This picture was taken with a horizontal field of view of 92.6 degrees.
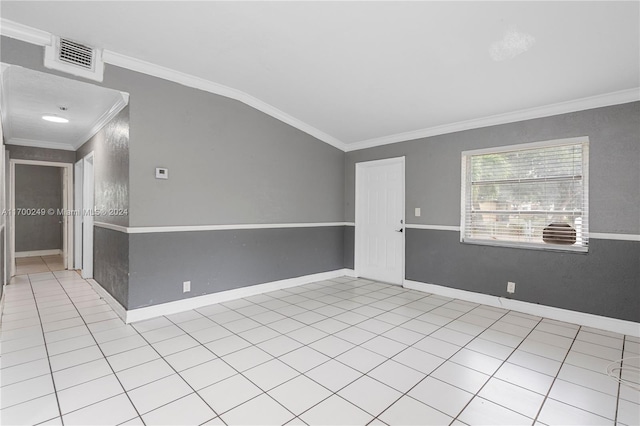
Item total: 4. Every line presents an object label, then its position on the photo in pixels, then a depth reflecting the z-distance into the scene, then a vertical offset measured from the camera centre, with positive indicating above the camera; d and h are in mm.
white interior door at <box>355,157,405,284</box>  5059 -154
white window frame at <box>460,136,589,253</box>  3361 +277
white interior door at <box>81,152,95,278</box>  5141 -126
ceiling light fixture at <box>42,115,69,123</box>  4199 +1264
